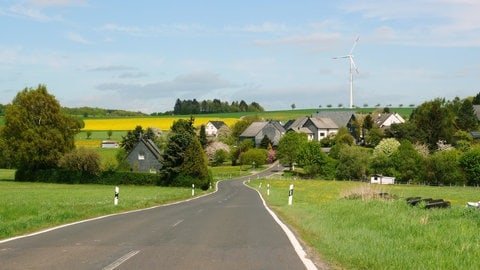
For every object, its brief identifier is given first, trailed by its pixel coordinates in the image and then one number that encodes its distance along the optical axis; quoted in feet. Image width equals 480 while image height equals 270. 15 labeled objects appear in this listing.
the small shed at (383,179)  329.13
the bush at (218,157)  460.14
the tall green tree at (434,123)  394.32
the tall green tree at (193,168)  233.14
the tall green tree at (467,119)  437.99
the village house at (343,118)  536.01
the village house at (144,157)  325.21
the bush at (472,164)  315.17
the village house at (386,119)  540.56
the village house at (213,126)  627.46
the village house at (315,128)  555.28
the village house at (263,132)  545.85
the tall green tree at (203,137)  465.43
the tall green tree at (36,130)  268.21
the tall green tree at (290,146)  409.08
